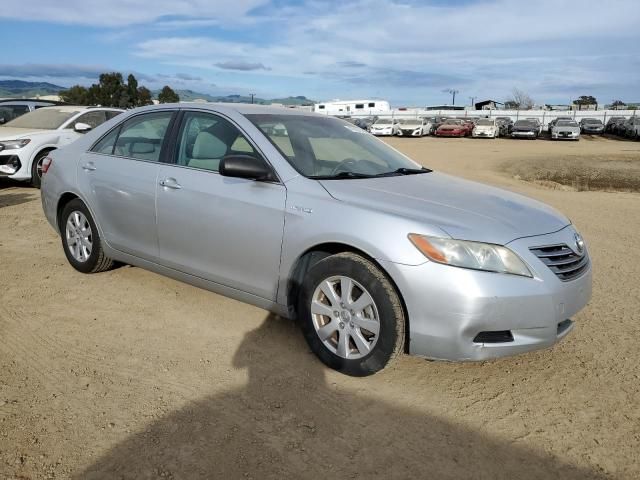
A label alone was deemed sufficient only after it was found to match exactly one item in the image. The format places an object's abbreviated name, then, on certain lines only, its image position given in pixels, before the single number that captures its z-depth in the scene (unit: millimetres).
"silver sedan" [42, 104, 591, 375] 3074
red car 41875
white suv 10031
